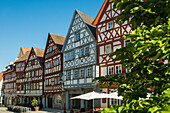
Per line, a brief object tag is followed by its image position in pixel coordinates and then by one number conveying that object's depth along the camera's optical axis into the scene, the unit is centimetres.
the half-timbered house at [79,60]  2452
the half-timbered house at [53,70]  3109
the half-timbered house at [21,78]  4452
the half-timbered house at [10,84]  5066
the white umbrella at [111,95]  1617
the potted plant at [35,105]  3137
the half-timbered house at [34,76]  3725
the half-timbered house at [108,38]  2109
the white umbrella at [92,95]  1716
